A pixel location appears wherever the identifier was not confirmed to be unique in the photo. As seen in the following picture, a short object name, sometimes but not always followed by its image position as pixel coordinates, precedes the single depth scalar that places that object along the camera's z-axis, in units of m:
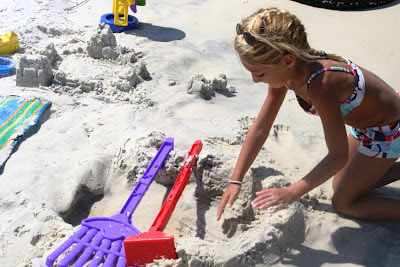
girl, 1.54
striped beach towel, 2.28
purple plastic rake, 1.66
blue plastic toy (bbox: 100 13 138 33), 3.73
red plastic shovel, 1.59
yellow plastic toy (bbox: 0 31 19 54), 3.24
